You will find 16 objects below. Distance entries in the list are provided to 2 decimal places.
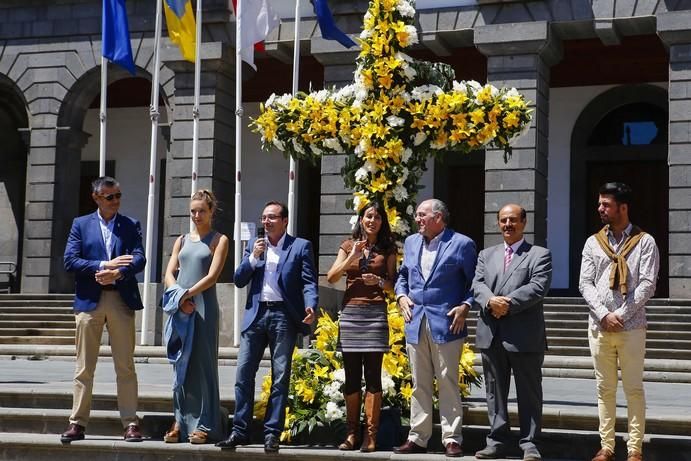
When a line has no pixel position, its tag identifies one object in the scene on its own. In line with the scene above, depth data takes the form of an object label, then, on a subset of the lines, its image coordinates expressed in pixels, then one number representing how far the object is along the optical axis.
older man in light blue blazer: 8.27
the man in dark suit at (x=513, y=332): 8.03
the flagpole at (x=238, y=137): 18.80
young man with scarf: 7.77
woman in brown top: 8.47
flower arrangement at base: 8.86
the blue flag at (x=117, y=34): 19.61
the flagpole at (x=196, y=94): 19.64
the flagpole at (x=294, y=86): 18.53
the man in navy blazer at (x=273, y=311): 8.50
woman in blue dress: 8.76
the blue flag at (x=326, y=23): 19.19
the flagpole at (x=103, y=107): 20.17
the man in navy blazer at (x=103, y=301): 8.80
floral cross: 9.39
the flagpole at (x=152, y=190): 18.64
